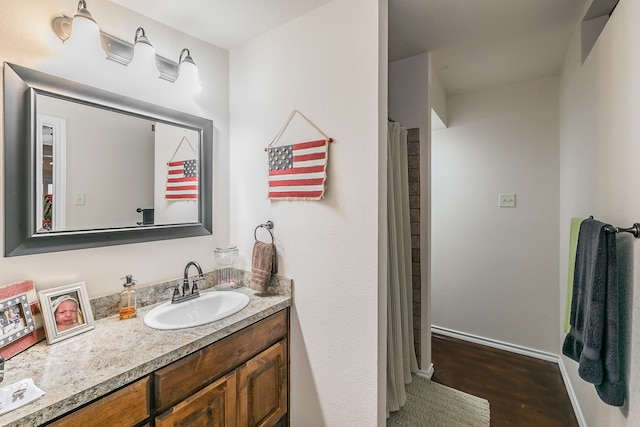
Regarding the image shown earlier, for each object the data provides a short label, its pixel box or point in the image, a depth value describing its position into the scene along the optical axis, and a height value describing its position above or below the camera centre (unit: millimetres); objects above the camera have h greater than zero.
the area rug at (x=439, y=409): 1734 -1258
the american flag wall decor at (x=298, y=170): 1486 +243
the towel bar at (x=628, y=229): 976 -61
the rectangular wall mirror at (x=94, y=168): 1140 +233
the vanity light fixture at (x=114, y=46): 1187 +808
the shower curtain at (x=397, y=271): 1759 -364
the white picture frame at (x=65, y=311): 1111 -392
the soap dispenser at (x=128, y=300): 1332 -407
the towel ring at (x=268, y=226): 1706 -68
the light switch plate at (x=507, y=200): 2588 +121
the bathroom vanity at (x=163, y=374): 854 -559
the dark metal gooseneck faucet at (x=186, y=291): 1512 -417
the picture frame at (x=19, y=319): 991 -378
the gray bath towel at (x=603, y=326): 1038 -421
